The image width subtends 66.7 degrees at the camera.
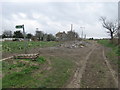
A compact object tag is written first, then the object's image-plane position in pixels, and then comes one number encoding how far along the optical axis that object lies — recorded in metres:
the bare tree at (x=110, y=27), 32.74
